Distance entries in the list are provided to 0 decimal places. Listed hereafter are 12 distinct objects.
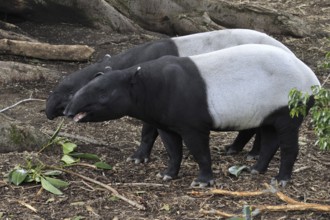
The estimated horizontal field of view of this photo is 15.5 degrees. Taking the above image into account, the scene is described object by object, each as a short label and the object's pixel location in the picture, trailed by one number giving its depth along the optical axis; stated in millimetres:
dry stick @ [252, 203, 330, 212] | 9883
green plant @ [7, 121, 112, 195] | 10857
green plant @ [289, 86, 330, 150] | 8965
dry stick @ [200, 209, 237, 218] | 9754
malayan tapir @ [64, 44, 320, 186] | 11033
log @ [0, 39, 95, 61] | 17261
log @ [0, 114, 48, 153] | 12123
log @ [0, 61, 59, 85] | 16155
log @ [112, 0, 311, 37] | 21519
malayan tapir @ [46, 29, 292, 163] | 13069
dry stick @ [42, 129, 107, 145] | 13291
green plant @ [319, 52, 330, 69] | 9526
